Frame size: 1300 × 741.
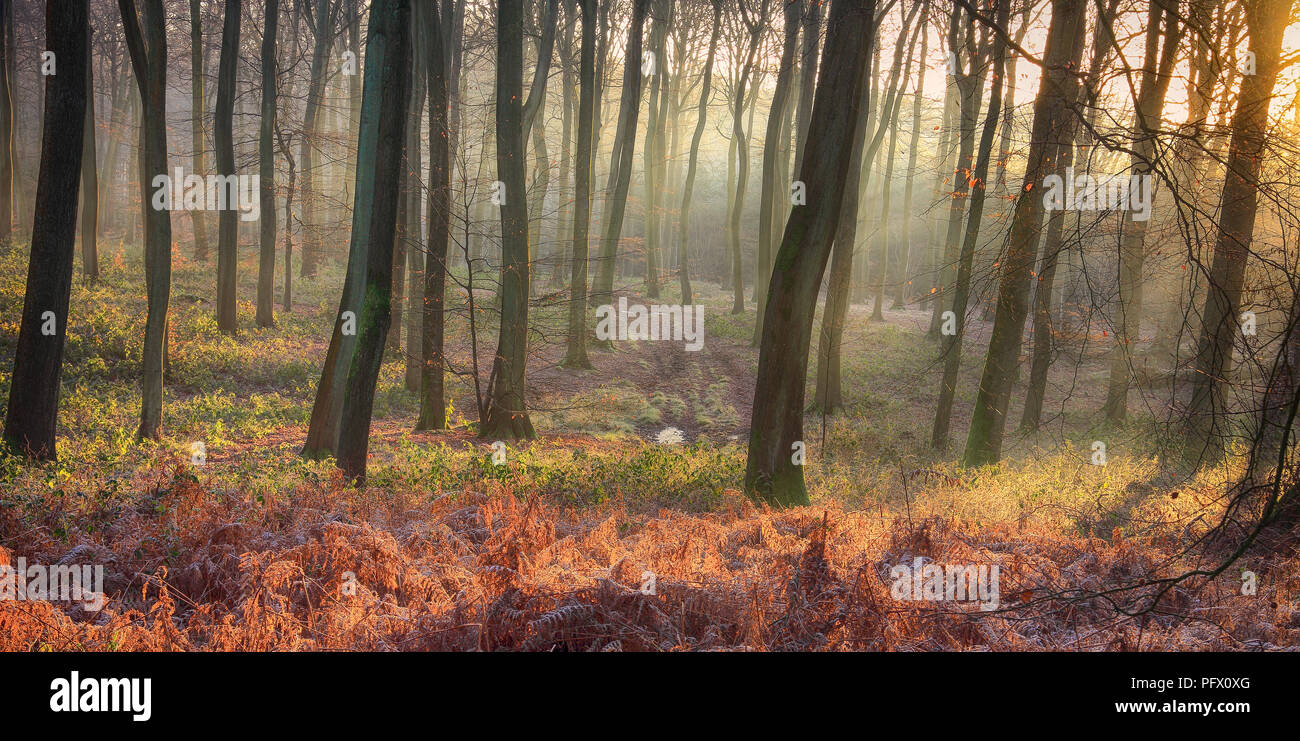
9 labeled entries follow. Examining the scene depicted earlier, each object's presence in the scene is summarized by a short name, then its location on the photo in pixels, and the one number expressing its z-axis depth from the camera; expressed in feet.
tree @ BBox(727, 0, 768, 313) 81.06
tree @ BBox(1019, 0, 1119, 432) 39.22
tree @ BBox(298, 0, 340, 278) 76.13
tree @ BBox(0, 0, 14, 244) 61.11
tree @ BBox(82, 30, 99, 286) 62.54
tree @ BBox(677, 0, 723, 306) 101.70
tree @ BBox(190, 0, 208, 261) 56.03
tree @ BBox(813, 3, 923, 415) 55.77
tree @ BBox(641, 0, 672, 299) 101.41
